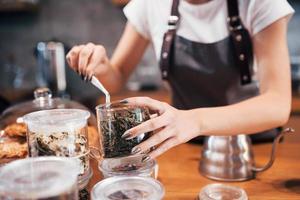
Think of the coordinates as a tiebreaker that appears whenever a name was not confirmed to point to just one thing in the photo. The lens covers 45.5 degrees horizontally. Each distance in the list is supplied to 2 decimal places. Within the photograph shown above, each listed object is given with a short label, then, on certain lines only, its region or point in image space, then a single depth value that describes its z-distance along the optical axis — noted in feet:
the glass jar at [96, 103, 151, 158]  2.26
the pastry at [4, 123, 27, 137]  2.93
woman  2.64
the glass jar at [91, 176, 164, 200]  2.07
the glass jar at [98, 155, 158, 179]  2.33
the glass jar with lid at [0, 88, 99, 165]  2.68
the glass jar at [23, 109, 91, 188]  2.22
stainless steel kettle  2.99
